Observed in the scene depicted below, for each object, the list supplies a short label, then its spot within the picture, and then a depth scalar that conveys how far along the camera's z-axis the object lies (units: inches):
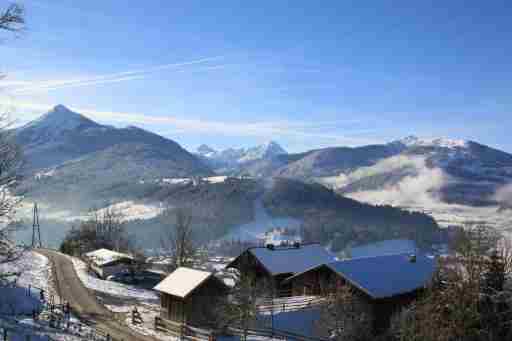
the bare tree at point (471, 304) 1059.9
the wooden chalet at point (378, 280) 1670.8
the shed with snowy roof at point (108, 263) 2753.4
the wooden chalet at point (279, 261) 2283.5
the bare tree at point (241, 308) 1429.6
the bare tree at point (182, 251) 2593.8
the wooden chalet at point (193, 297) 1628.9
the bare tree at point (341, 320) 1403.8
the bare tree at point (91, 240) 3607.5
